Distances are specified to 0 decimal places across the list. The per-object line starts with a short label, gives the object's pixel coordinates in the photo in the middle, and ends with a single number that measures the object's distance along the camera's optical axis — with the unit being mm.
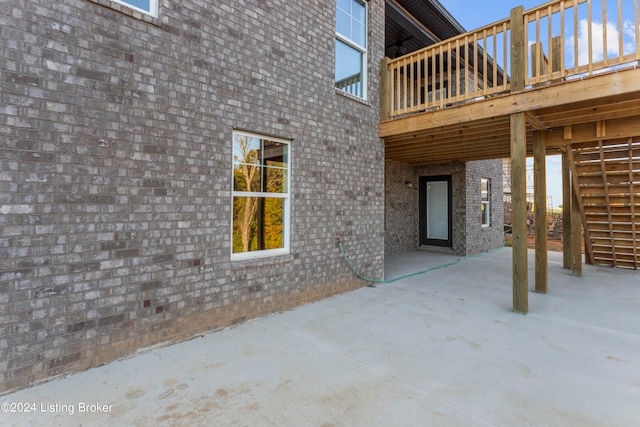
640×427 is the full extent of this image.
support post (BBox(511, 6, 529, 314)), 4137
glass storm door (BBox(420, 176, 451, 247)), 9148
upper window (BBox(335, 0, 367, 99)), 5094
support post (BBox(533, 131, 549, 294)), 5016
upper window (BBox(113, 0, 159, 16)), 2967
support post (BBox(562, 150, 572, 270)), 6566
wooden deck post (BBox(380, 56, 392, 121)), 5621
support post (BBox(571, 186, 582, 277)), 6283
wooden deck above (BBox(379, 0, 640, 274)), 3654
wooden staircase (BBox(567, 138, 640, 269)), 5641
